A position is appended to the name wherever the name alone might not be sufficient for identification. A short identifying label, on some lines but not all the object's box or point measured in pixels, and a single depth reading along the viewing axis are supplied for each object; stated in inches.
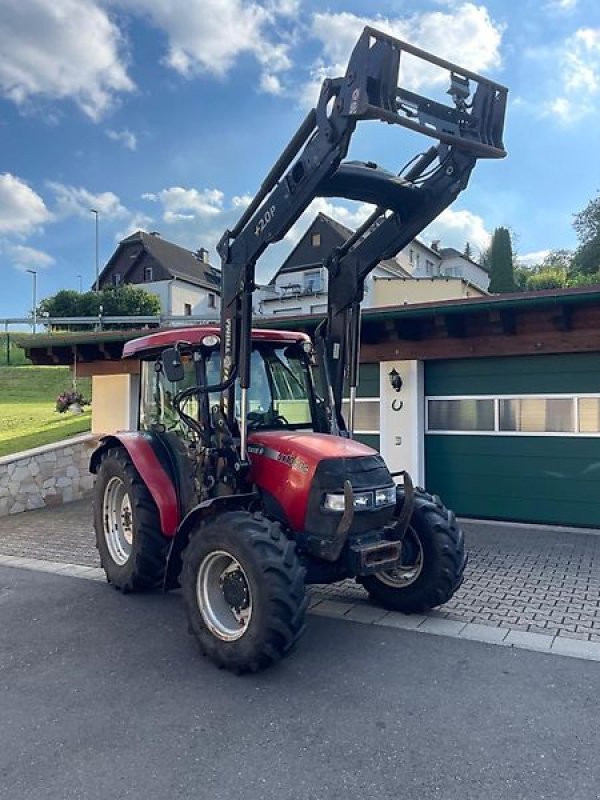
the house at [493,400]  321.4
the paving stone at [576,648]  164.2
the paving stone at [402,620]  185.2
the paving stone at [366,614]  191.5
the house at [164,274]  1706.4
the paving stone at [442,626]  180.5
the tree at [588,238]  1923.0
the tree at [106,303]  1354.6
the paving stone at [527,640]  170.2
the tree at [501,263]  1876.2
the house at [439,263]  1733.5
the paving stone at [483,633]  175.5
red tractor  149.8
